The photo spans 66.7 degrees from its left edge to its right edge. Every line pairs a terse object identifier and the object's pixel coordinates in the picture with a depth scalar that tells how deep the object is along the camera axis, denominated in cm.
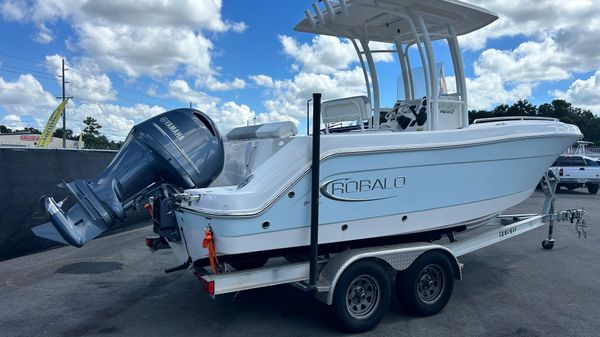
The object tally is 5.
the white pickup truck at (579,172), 1947
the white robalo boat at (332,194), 396
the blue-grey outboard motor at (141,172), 414
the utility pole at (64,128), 3347
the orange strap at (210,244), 379
